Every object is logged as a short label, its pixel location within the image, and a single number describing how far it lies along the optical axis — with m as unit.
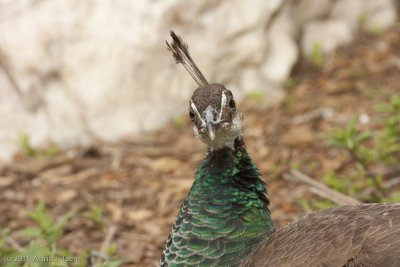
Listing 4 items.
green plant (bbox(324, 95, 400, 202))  6.54
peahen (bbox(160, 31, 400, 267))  4.38
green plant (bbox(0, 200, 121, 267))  5.30
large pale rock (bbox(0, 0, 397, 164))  10.01
